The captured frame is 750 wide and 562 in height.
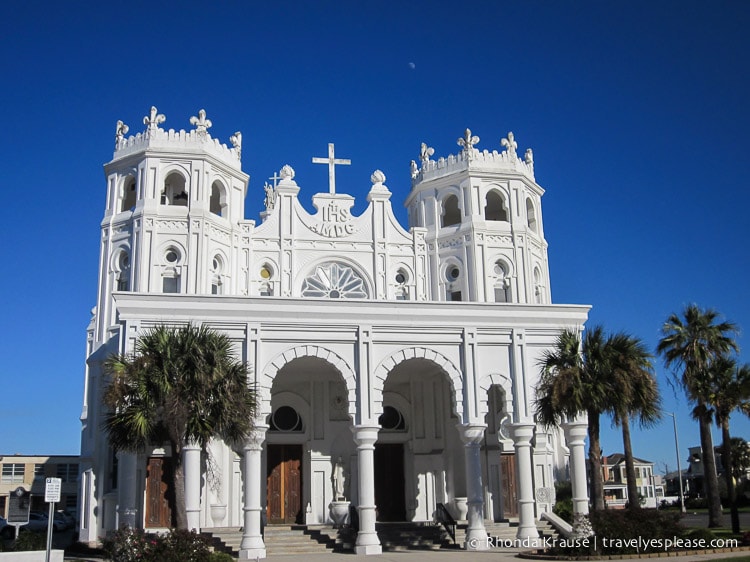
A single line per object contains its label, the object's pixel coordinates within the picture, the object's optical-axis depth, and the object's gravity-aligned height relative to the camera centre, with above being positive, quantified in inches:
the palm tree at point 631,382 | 1079.0 +104.2
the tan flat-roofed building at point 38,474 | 3184.1 +16.4
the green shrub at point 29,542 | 993.3 -75.2
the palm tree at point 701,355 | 1432.1 +188.0
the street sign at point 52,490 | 786.8 -11.3
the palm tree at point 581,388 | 1075.3 +98.6
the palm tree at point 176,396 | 938.1 +88.2
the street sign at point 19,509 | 869.8 -31.0
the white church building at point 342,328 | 1180.5 +204.8
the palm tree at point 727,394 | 1440.7 +114.6
